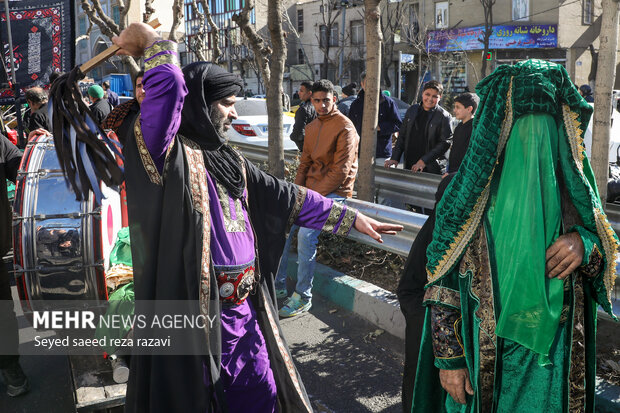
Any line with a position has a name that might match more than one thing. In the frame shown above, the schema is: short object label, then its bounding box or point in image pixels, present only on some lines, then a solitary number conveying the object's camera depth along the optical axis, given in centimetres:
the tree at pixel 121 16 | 1191
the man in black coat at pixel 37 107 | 716
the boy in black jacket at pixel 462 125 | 599
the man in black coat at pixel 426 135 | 703
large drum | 348
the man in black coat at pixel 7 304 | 389
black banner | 688
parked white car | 1273
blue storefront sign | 3284
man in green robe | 203
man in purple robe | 228
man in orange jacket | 529
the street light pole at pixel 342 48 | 2322
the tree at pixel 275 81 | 619
